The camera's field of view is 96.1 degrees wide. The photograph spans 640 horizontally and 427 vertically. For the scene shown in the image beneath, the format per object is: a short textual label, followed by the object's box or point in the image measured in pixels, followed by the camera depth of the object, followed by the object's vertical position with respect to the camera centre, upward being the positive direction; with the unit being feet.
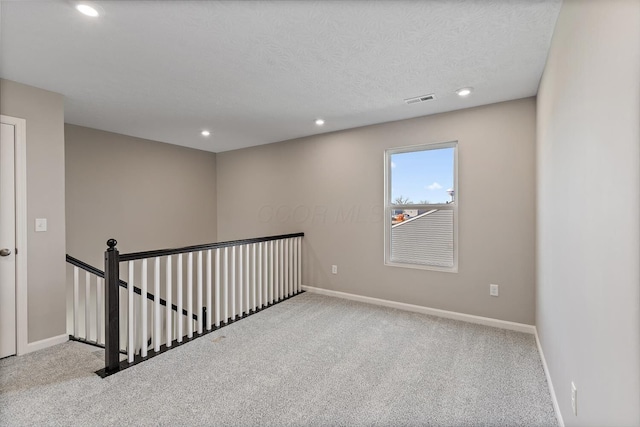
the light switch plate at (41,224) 8.73 -0.40
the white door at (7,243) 8.07 -0.92
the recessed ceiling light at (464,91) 8.97 +3.79
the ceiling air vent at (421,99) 9.60 +3.81
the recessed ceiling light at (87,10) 5.33 +3.80
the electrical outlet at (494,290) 10.16 -2.85
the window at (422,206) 11.21 +0.15
